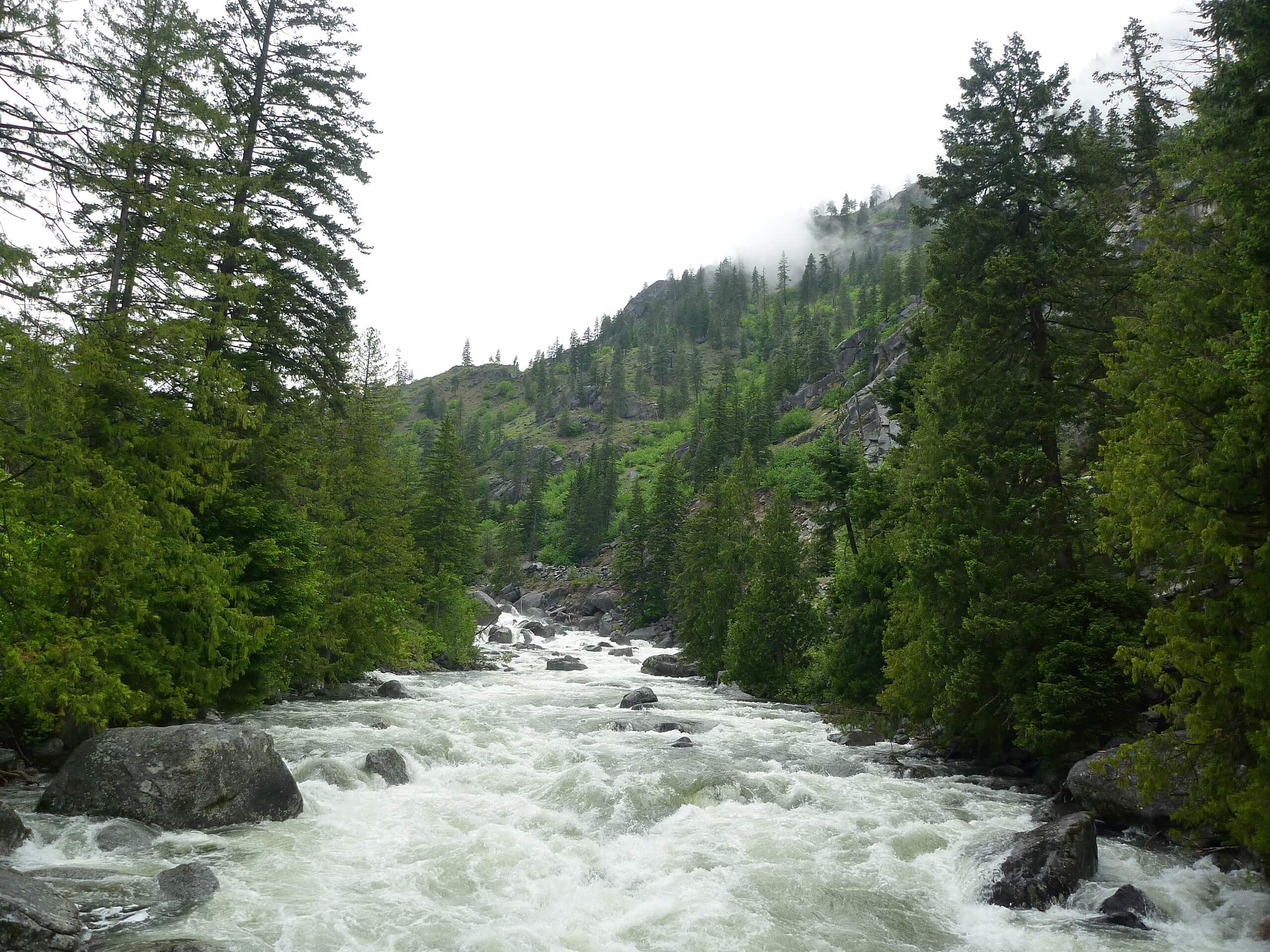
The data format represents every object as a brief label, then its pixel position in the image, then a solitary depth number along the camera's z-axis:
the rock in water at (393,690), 25.83
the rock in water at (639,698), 26.33
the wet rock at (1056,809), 12.58
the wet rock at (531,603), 78.01
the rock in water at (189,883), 8.49
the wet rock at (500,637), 57.06
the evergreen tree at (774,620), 32.56
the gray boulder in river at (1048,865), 9.51
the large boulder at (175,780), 10.51
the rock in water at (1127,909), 8.90
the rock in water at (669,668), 41.69
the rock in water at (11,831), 9.05
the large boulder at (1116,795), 11.26
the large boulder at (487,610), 59.97
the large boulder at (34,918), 6.63
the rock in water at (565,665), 41.41
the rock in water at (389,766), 14.02
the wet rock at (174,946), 6.81
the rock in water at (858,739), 19.94
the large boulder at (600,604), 74.56
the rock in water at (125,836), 9.67
